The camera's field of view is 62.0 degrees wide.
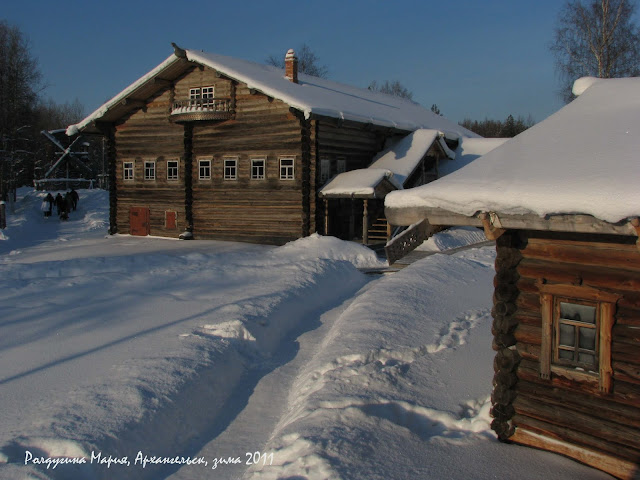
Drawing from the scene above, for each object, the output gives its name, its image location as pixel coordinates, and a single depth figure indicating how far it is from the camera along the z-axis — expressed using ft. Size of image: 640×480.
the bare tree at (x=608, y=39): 84.02
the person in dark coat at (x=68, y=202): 112.78
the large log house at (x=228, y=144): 67.62
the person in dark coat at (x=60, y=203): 111.96
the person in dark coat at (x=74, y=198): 121.80
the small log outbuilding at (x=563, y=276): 15.17
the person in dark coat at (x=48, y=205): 116.67
